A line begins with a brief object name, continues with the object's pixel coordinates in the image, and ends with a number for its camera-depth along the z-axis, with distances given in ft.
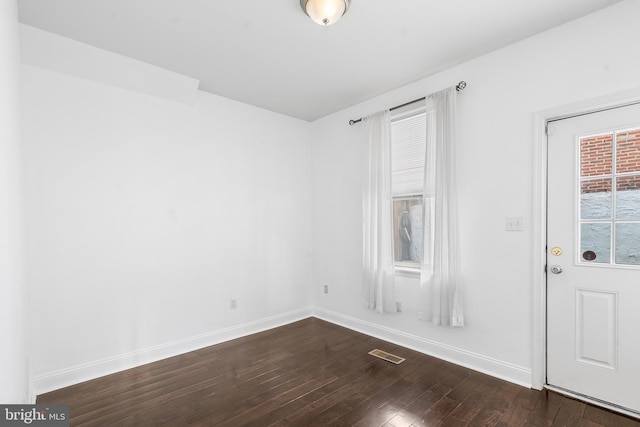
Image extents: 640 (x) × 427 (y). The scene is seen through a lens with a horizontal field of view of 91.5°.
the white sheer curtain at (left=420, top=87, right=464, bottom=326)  9.67
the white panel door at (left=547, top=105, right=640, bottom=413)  7.21
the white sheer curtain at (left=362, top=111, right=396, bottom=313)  11.62
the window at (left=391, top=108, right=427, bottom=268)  11.11
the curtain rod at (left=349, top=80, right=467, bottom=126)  9.63
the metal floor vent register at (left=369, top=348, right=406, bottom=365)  10.15
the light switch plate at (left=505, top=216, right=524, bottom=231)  8.66
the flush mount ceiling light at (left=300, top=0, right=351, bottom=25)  6.80
